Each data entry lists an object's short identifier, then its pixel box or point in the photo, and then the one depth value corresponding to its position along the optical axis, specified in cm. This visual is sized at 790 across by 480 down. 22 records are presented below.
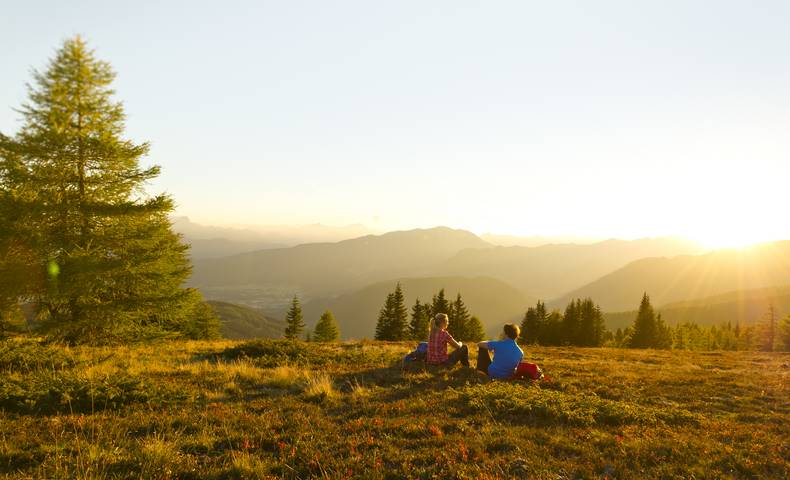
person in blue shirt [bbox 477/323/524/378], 1086
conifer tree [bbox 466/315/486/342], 6781
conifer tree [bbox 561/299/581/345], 6147
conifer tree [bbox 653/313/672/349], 6346
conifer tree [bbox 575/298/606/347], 6141
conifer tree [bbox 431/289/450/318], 6116
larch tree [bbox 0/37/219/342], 1520
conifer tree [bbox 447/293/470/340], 6353
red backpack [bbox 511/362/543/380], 1100
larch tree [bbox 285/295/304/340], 6356
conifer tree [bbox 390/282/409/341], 5959
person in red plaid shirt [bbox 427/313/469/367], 1250
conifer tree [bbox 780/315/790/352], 5662
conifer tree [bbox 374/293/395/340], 5975
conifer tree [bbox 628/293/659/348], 6231
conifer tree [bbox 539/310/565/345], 6338
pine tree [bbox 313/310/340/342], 6328
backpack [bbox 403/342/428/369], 1302
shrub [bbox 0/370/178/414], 709
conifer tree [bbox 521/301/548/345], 6556
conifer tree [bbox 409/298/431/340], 5991
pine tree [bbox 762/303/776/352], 6271
